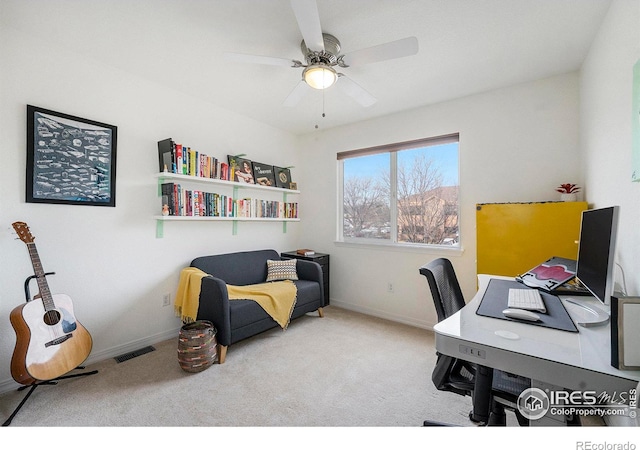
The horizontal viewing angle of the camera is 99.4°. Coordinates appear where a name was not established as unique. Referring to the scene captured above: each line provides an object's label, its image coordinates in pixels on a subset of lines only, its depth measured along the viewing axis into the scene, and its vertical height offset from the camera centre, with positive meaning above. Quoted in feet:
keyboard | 4.15 -1.27
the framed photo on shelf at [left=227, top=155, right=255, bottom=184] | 10.45 +2.21
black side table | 11.78 -1.58
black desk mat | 3.67 -1.32
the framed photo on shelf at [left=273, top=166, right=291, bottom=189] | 12.25 +2.21
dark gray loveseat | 7.42 -2.22
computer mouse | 3.68 -1.26
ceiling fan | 4.82 +3.52
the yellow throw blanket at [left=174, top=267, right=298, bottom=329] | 8.30 -2.29
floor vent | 7.45 -3.66
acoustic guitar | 5.38 -2.32
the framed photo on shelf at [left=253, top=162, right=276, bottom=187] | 11.39 +2.17
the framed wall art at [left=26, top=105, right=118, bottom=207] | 6.35 +1.68
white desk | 2.60 -1.39
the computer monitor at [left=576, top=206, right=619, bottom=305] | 3.51 -0.40
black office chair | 3.45 -2.25
